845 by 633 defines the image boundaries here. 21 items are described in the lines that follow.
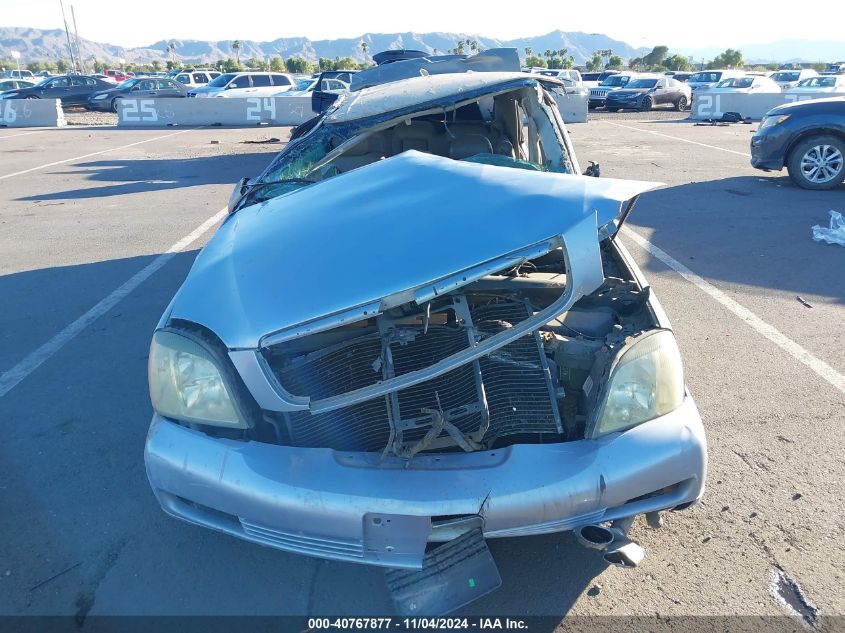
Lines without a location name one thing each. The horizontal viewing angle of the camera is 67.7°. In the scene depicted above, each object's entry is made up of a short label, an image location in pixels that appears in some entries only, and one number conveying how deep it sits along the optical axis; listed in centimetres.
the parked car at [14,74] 5828
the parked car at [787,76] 2942
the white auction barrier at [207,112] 2006
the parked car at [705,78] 2614
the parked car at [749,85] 2123
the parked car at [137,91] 2434
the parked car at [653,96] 2428
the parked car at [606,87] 2584
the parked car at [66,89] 2606
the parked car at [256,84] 2223
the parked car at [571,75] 2165
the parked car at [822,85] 2056
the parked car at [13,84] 3079
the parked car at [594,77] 3055
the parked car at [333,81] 1653
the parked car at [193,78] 2765
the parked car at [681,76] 3375
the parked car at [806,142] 850
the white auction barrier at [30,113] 2094
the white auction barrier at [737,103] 2006
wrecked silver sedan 206
